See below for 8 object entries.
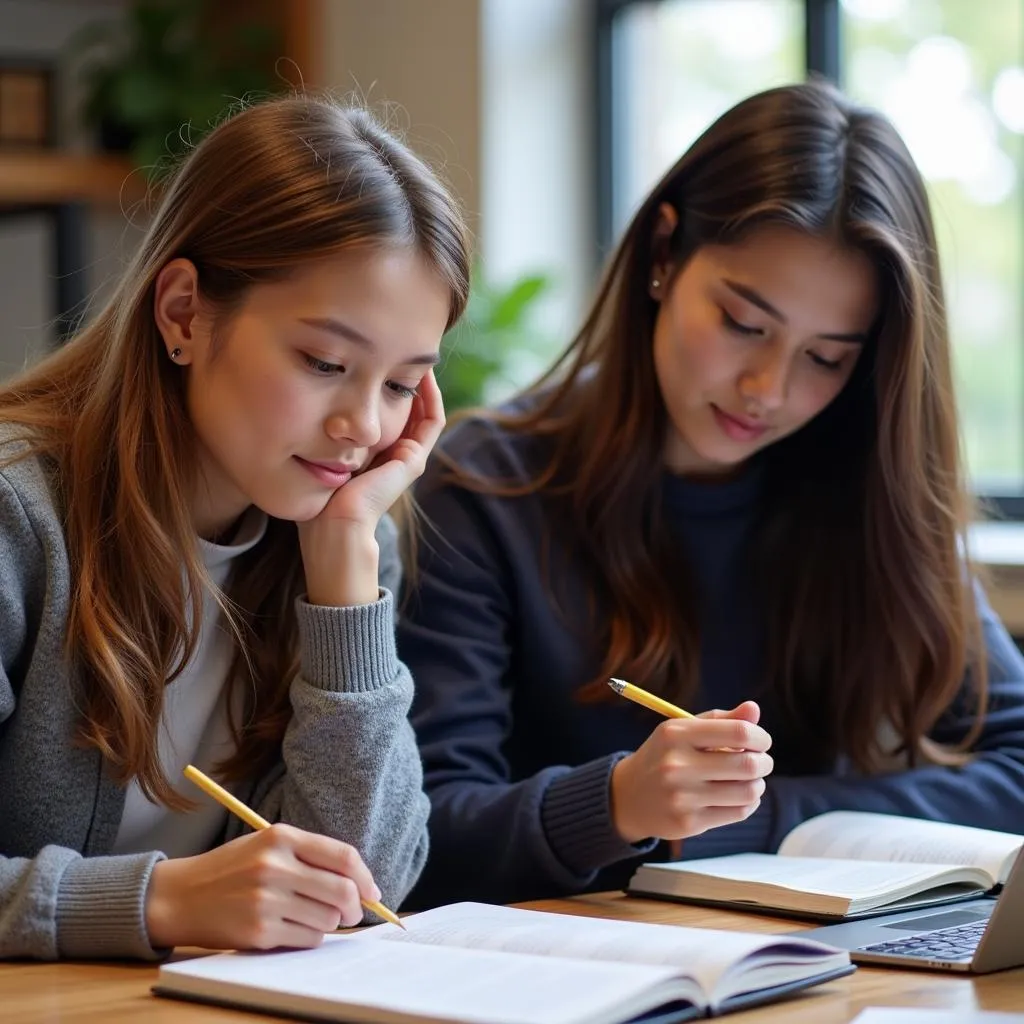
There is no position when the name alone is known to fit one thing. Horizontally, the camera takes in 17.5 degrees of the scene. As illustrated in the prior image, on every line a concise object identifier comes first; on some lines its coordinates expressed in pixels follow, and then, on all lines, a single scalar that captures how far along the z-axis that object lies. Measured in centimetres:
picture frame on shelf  382
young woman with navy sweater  202
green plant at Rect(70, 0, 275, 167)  384
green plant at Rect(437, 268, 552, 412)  318
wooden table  156
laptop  164
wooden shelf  370
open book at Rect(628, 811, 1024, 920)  178
